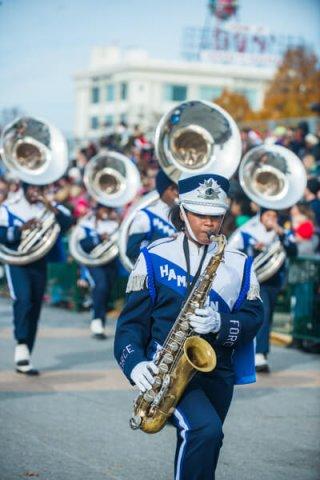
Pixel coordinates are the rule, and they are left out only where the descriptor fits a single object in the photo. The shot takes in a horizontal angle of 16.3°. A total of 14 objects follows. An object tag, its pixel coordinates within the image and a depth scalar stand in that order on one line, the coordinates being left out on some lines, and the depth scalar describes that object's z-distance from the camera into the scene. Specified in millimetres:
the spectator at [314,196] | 13484
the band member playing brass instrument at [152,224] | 9539
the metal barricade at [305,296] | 12984
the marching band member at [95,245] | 14141
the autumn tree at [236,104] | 57556
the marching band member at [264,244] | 11305
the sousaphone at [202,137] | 10445
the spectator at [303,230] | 13789
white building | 101250
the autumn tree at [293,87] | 51000
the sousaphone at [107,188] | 14312
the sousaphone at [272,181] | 11461
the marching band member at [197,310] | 5469
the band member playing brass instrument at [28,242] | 10828
